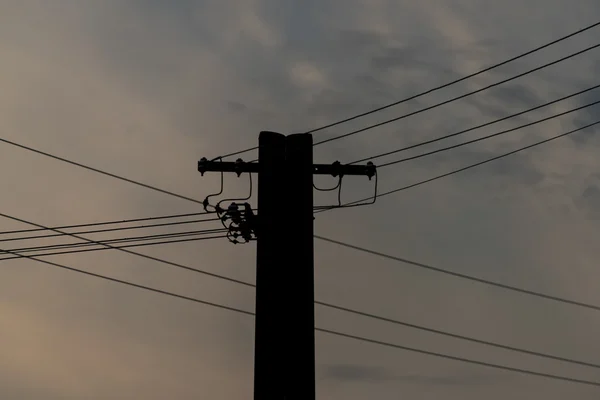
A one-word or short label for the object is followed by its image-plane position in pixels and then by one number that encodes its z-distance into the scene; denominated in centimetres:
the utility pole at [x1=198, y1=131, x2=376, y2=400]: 1463
